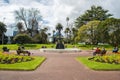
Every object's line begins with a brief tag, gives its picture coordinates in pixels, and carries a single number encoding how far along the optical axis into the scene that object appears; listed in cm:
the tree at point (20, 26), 3213
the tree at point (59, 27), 3810
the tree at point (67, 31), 3773
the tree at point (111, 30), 2031
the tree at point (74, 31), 3263
